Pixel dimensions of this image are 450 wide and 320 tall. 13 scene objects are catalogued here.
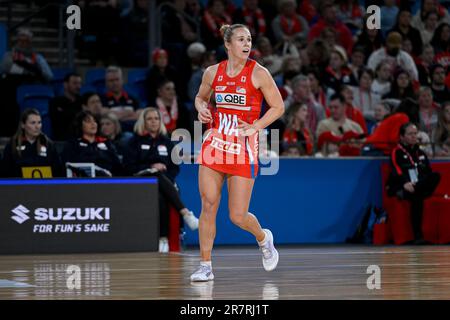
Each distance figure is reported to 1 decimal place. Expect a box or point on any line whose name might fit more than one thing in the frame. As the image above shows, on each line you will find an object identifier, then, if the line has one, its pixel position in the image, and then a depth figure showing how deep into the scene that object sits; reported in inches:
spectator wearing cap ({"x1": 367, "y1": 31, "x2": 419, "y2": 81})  706.8
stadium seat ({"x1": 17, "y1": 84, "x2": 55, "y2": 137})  619.5
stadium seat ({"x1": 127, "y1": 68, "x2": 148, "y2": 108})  650.8
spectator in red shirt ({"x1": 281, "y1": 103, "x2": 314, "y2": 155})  600.1
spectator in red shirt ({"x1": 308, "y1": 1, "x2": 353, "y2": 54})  760.3
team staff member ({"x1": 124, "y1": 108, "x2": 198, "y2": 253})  543.2
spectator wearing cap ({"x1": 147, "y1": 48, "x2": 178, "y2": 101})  633.6
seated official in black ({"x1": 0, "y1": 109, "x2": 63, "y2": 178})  527.2
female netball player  354.0
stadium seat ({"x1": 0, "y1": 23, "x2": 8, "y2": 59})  657.6
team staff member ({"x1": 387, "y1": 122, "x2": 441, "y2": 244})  567.5
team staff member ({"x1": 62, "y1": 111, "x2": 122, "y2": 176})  538.6
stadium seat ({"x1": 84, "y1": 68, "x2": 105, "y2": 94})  656.4
